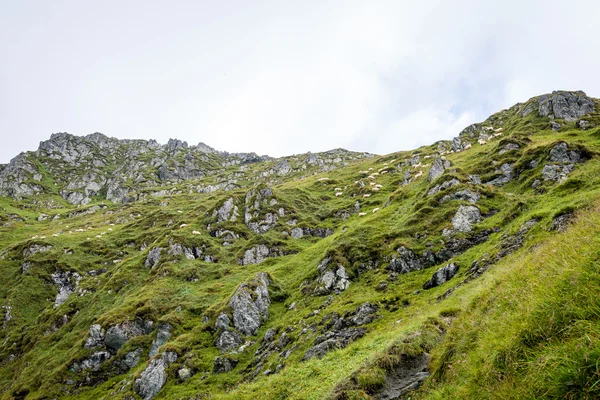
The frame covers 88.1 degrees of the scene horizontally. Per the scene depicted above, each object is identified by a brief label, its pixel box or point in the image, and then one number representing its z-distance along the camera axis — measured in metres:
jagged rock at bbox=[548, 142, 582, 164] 43.94
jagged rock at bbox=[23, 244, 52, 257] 87.63
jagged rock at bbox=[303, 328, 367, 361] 23.49
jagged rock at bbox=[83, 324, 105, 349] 44.66
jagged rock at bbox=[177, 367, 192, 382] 33.13
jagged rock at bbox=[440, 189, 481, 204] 41.69
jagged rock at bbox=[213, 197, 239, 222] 80.81
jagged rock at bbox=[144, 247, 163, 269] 64.19
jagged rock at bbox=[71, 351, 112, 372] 42.81
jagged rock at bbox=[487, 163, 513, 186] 49.57
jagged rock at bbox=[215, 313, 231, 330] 38.37
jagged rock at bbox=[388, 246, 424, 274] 35.06
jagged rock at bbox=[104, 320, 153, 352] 44.28
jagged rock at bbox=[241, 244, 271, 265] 62.56
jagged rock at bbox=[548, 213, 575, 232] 21.55
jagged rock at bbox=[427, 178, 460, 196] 49.31
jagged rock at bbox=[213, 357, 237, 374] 32.53
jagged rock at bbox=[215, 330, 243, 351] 36.22
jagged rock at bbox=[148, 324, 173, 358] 41.53
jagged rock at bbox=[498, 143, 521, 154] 58.66
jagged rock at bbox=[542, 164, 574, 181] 39.91
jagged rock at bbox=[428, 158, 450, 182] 67.00
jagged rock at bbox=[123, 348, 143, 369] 41.37
